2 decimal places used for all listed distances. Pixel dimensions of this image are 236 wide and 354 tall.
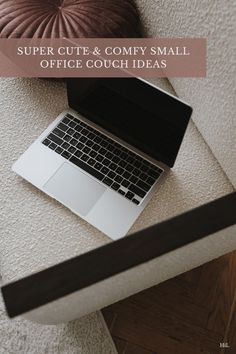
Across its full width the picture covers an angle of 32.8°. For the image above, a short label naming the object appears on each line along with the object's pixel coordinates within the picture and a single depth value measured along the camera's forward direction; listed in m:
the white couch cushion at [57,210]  0.69
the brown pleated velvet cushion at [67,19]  0.78
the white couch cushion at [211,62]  0.61
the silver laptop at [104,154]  0.70
